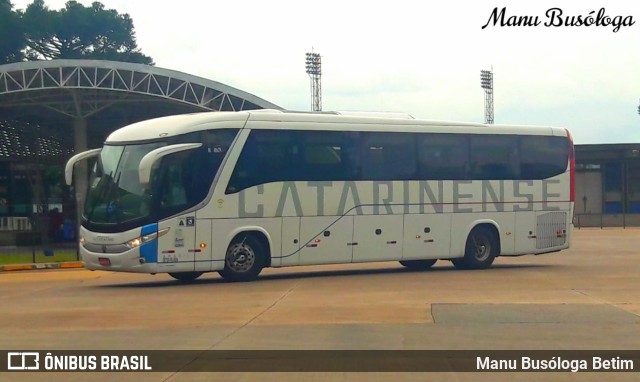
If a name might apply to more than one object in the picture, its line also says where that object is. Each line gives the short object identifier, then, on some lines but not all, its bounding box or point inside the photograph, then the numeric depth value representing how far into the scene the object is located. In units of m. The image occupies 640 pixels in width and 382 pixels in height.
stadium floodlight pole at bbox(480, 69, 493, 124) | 86.22
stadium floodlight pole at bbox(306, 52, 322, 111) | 76.88
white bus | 19.22
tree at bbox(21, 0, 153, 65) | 86.94
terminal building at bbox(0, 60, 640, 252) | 44.38
